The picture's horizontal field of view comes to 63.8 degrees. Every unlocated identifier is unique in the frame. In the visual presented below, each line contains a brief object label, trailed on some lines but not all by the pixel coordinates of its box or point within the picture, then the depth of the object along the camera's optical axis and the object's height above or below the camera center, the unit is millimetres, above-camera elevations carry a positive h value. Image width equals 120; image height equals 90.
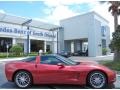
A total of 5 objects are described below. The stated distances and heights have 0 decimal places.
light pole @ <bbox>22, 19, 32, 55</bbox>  19003 +5021
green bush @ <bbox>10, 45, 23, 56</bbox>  16512 -442
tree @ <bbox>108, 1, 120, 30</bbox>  9047 +3581
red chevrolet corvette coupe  3387 -906
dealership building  18287 +2905
